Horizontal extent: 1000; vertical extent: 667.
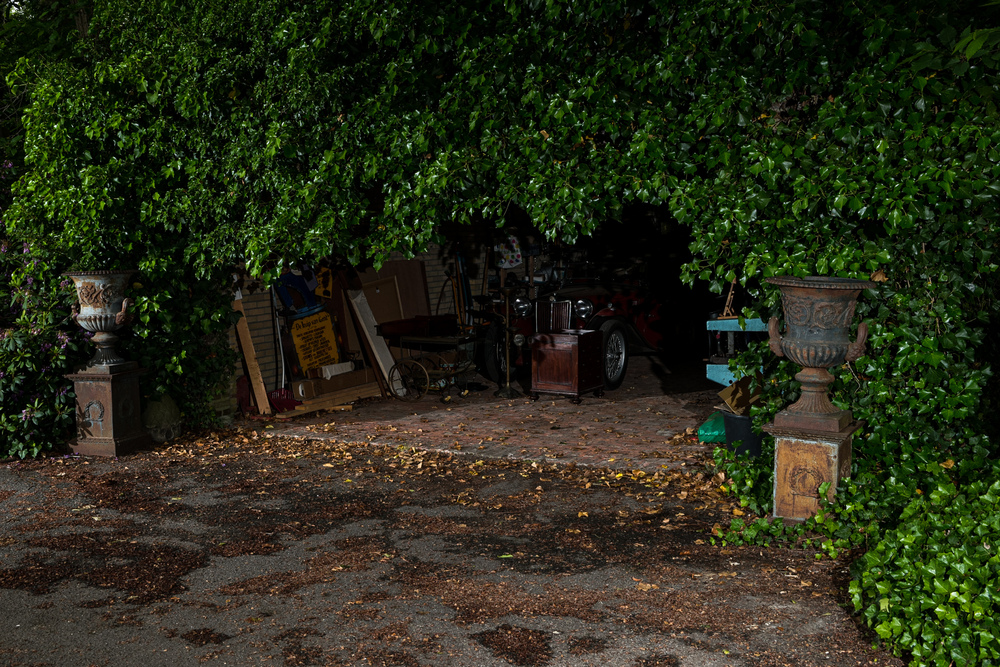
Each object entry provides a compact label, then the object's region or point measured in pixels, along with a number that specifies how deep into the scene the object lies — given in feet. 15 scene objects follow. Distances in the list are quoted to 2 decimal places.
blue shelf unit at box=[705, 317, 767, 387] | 24.38
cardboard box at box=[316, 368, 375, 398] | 33.09
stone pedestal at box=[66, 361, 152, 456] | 25.32
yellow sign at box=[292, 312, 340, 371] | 33.12
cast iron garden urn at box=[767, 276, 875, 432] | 17.05
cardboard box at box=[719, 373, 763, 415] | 21.99
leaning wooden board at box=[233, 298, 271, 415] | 30.86
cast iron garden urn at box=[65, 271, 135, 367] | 25.12
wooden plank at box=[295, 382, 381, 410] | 32.14
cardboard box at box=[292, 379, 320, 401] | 32.41
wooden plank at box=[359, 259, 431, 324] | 38.17
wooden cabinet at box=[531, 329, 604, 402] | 32.24
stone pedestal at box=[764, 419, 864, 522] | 17.26
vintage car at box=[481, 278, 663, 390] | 34.73
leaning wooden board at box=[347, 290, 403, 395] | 34.83
